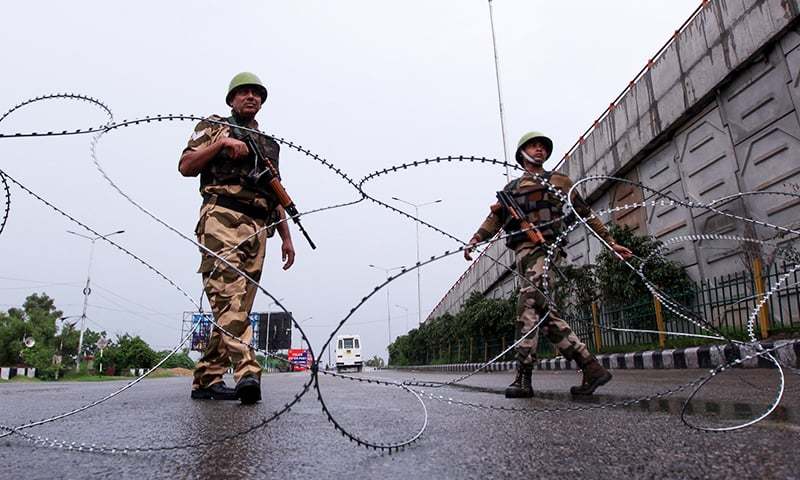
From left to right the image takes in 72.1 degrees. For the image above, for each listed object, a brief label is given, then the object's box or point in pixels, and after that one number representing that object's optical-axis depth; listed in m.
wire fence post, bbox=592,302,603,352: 11.05
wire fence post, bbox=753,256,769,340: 6.62
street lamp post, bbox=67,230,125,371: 29.20
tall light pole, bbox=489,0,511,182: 14.69
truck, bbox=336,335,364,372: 36.31
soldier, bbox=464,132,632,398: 3.63
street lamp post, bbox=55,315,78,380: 43.41
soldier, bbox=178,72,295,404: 3.04
